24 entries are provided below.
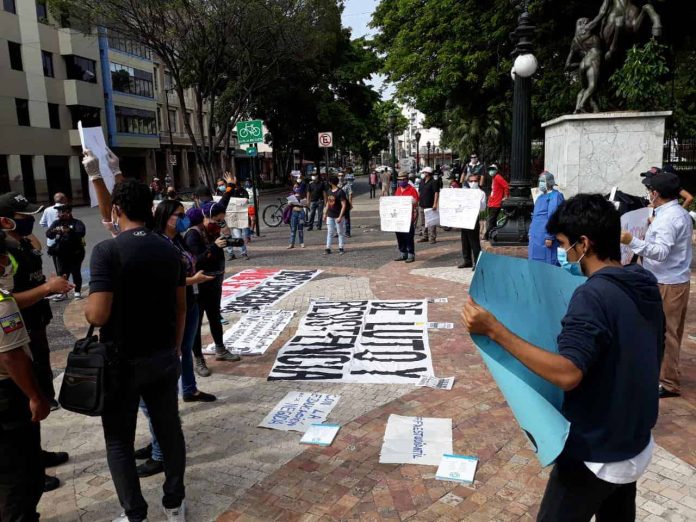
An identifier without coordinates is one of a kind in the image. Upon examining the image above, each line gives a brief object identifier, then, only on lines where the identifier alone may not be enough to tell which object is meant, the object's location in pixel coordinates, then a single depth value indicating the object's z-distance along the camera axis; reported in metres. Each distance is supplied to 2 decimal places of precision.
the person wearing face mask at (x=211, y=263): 5.45
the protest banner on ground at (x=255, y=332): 6.64
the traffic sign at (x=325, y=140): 21.05
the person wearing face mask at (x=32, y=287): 3.11
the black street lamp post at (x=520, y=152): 10.24
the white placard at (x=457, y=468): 3.64
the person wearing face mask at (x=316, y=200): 17.61
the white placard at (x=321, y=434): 4.23
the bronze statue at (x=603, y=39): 10.91
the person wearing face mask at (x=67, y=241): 9.07
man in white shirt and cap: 4.21
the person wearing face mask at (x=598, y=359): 1.82
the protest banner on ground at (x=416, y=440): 3.92
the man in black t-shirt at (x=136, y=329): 2.86
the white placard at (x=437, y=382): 5.20
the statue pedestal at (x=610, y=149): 10.80
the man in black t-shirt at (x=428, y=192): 13.58
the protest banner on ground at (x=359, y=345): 5.69
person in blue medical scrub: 6.91
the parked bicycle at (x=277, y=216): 20.38
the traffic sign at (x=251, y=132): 16.53
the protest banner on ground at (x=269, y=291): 8.70
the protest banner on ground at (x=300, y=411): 4.58
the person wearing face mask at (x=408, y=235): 11.83
